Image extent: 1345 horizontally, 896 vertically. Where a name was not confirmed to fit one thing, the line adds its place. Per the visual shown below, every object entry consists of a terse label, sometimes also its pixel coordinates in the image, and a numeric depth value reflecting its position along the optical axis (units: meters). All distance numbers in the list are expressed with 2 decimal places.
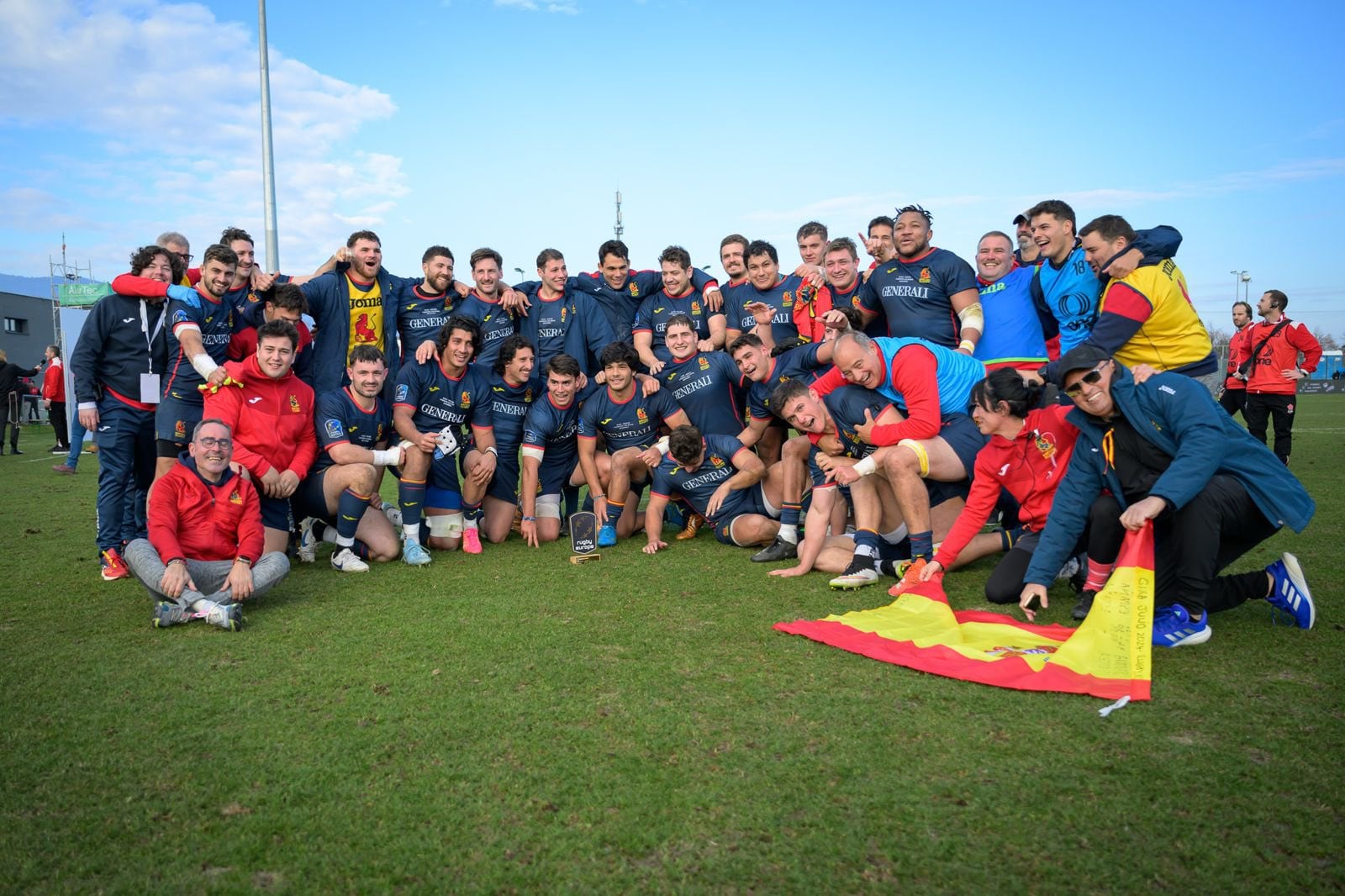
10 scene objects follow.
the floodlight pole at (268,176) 12.83
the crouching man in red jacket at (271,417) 5.21
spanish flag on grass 3.08
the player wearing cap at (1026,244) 6.69
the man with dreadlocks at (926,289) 5.69
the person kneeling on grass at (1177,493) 3.51
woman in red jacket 4.30
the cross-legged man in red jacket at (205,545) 4.02
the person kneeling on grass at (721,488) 5.88
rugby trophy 5.78
